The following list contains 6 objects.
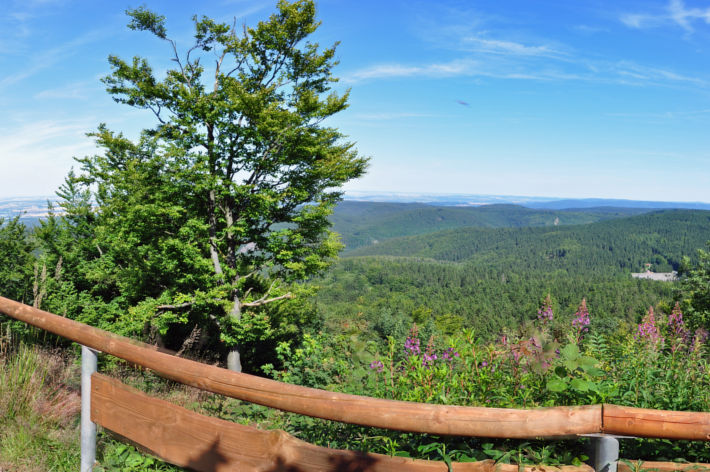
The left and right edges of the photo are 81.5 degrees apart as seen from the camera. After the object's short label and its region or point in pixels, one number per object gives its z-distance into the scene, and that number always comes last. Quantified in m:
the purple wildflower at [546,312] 3.71
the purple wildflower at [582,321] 3.39
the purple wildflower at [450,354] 3.06
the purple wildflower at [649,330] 3.03
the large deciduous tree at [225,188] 13.51
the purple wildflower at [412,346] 3.53
